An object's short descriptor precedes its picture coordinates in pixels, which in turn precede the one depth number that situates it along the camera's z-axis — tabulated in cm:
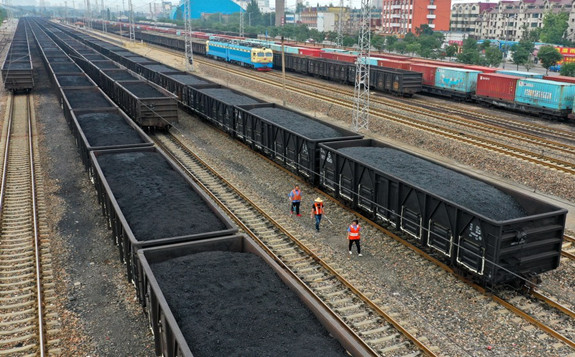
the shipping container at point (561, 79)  3894
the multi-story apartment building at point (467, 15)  15062
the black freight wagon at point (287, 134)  2103
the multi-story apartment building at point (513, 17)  13100
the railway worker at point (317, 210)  1667
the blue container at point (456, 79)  4153
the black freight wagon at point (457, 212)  1237
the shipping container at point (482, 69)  4734
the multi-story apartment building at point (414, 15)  13050
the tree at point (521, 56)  7034
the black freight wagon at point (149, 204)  1221
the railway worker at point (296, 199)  1795
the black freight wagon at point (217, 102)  2948
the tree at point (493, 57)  6938
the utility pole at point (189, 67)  6372
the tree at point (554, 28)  10038
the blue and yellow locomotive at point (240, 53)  6550
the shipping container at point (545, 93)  3294
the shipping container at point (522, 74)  4191
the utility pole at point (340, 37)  9022
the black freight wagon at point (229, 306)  791
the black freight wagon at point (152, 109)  3030
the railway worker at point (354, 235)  1476
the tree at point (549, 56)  6569
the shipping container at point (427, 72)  4553
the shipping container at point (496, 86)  3719
